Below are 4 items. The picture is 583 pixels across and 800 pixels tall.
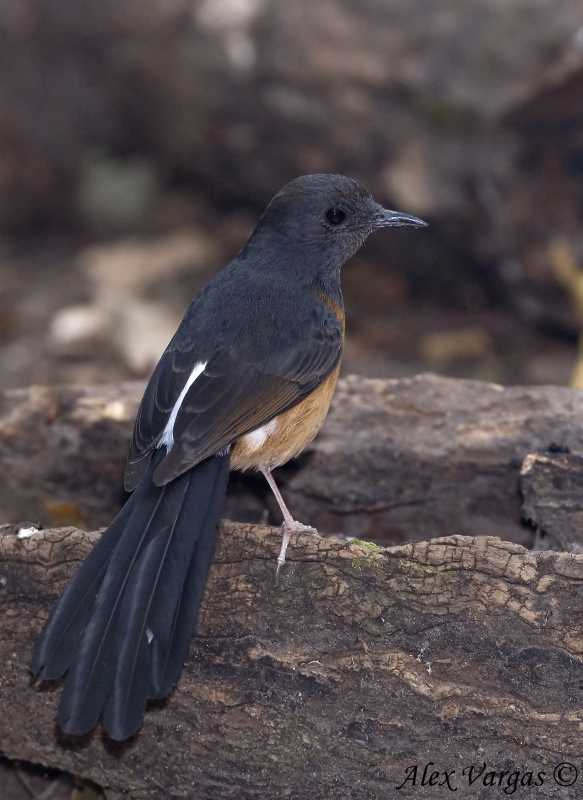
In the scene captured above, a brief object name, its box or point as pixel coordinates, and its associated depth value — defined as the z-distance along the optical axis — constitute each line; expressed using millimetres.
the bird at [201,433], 6184
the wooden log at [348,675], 6398
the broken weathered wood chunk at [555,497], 8094
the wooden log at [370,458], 9250
